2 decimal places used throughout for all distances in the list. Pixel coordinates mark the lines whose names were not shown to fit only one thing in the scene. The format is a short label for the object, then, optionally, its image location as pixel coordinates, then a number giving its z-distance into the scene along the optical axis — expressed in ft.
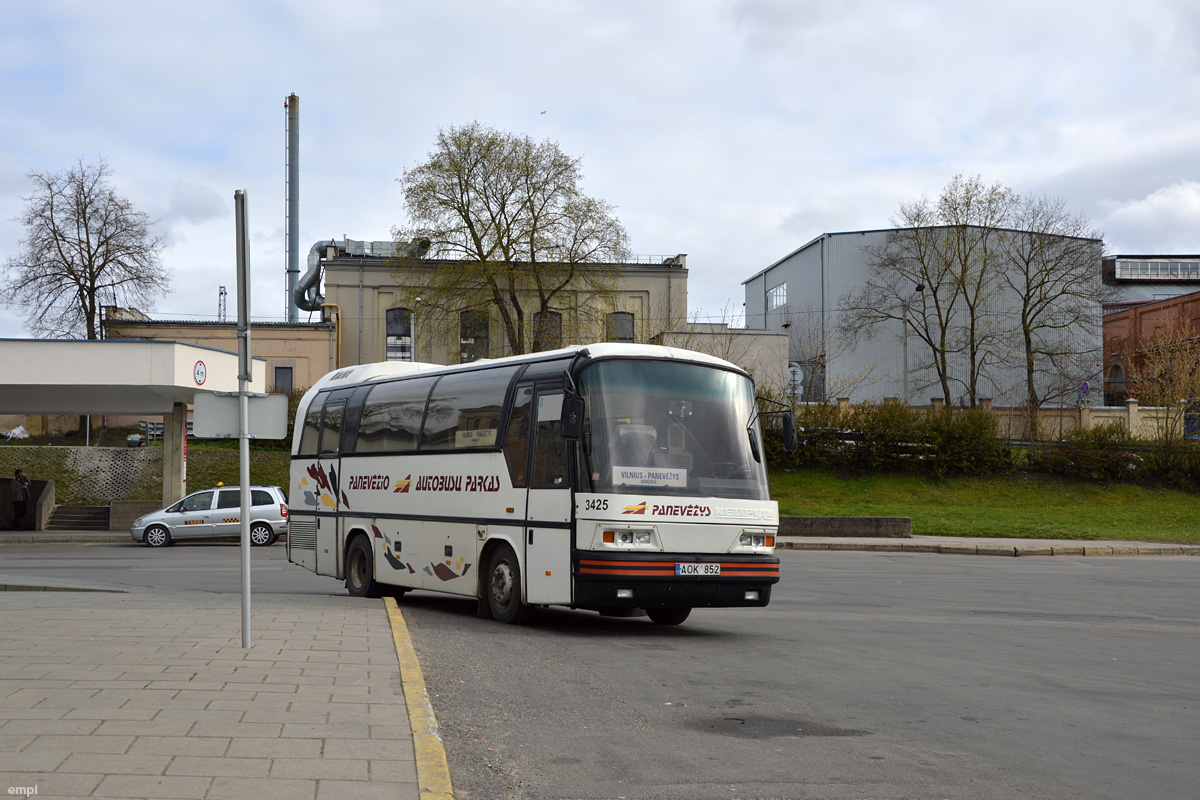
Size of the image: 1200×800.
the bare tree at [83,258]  166.61
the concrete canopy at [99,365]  98.94
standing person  115.03
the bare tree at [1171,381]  128.98
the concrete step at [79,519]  120.78
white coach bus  35.96
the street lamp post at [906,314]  176.92
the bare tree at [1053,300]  174.09
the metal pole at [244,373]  27.20
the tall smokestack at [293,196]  209.05
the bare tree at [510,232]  153.69
